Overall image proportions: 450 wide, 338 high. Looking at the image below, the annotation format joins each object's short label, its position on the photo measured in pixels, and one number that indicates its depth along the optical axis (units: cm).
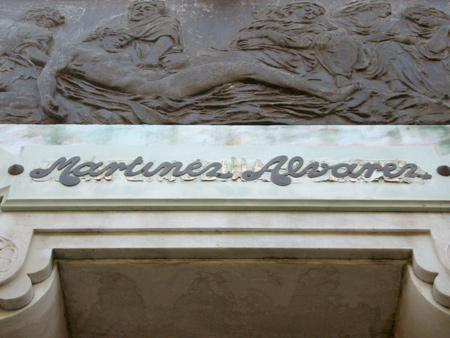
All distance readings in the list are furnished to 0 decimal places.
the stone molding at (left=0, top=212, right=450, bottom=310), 400
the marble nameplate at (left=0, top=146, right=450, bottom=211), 421
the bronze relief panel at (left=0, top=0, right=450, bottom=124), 523
